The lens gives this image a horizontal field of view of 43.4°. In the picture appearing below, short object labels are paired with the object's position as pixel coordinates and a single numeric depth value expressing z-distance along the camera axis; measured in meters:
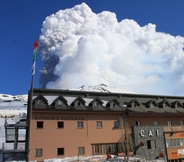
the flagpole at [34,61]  15.70
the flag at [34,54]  16.11
